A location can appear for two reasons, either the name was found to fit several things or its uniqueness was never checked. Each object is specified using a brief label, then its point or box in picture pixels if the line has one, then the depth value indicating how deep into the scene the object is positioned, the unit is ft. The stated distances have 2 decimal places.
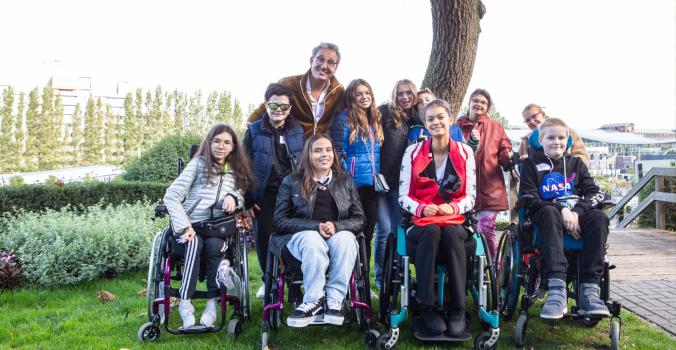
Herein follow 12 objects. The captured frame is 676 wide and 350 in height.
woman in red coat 12.82
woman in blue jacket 11.76
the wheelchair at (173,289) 10.13
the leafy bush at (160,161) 29.84
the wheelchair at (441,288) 9.34
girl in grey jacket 10.22
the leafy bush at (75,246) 14.80
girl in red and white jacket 9.43
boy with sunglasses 11.60
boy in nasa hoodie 9.41
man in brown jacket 12.32
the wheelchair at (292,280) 9.93
